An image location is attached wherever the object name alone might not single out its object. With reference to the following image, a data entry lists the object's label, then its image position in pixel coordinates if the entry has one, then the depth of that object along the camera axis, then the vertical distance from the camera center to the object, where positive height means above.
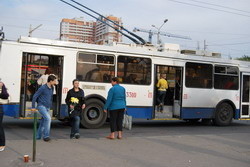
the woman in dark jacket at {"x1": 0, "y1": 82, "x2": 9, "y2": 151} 7.05 -0.48
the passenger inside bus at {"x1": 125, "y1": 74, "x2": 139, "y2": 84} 12.40 +0.30
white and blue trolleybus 10.61 +0.39
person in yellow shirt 13.02 -0.05
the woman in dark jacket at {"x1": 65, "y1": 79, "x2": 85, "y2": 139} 8.91 -0.50
